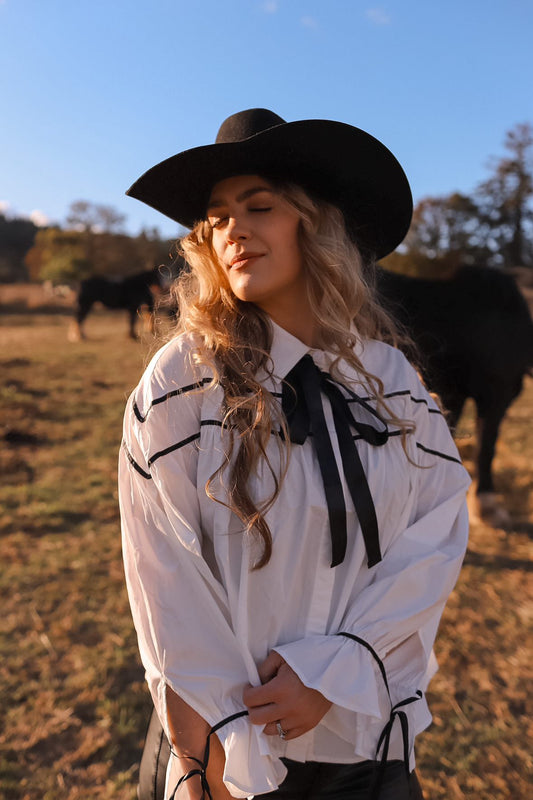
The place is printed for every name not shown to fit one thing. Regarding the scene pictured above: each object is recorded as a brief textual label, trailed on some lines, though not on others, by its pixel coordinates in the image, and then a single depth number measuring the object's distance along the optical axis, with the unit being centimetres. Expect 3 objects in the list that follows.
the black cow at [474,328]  390
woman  115
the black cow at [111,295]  1127
